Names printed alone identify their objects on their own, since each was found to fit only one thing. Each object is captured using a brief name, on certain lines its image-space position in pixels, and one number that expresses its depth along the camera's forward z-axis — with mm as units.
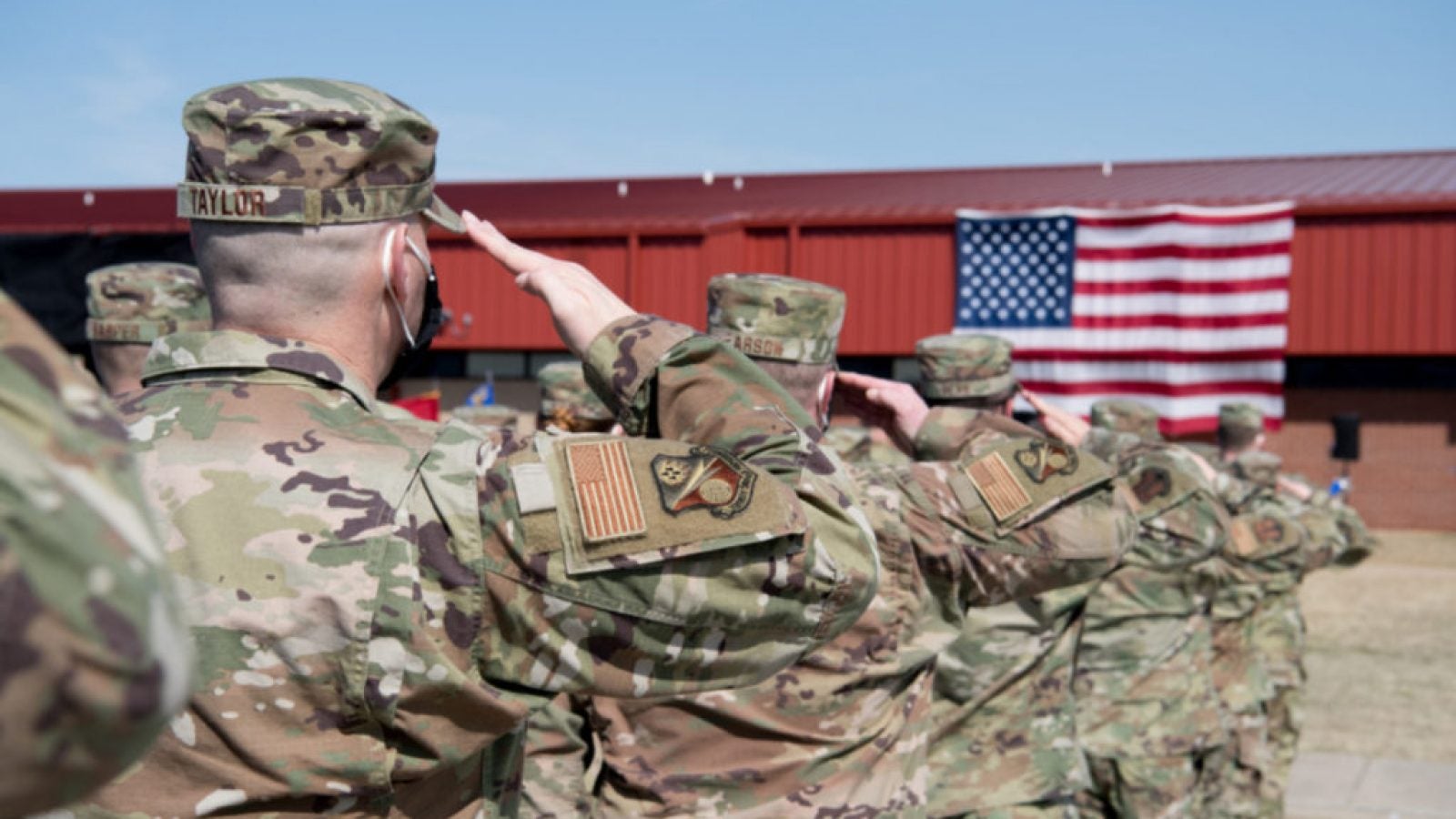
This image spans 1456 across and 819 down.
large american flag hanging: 16469
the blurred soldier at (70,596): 665
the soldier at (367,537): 1502
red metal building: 16891
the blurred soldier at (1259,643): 7707
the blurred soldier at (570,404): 5961
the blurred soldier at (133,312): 3896
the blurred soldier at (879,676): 2910
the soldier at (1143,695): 5867
